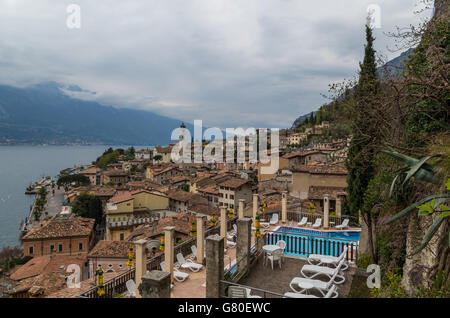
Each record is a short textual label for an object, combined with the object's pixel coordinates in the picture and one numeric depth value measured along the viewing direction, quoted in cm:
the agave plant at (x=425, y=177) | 316
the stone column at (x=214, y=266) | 600
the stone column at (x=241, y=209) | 1159
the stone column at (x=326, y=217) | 1297
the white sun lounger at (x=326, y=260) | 816
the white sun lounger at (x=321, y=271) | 735
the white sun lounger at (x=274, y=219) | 1334
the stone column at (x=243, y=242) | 792
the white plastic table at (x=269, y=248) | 867
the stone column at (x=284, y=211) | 1360
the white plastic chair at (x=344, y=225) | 1325
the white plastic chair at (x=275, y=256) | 838
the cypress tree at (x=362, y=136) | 884
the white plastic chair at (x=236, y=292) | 594
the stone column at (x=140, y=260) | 678
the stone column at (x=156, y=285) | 439
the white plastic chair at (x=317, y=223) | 1326
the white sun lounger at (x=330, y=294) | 609
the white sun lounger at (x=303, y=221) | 1320
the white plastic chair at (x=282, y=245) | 891
